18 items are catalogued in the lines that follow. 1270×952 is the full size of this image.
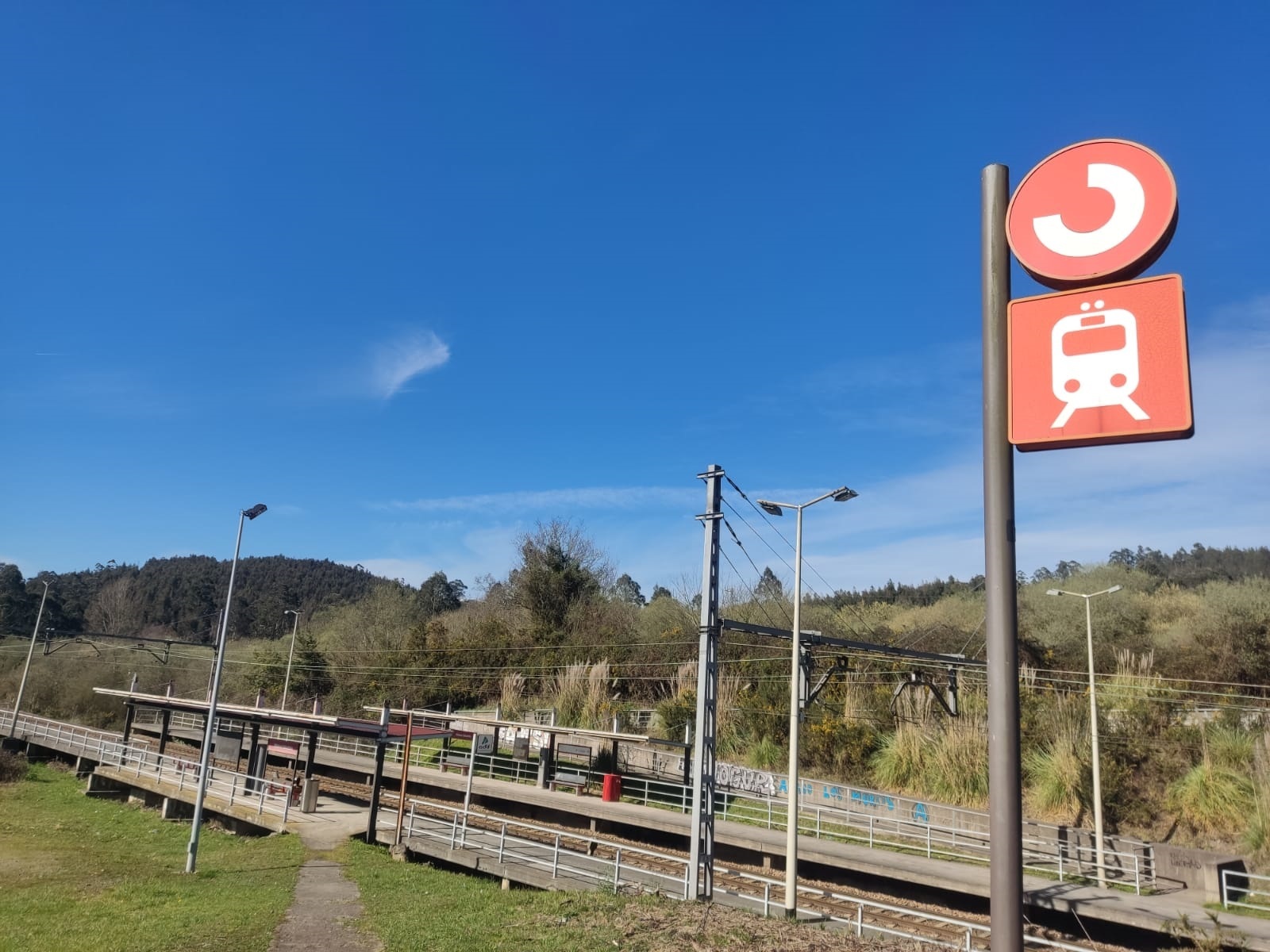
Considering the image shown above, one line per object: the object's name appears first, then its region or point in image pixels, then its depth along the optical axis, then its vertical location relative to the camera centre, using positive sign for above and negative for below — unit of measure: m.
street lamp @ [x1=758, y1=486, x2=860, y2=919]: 16.50 -0.89
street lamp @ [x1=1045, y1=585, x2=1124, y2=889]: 21.53 -3.25
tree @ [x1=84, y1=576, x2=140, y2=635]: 101.06 +0.81
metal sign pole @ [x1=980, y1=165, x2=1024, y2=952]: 3.26 +0.33
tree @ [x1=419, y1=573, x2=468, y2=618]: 86.00 +4.82
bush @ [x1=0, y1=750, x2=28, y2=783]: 35.12 -6.59
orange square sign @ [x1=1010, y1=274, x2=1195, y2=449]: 3.42 +1.31
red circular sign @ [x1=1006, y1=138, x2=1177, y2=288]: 3.62 +2.06
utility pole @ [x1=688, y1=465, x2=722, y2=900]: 14.98 -1.41
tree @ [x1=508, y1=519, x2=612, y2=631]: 59.44 +4.59
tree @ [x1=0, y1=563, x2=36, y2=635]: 85.75 +0.30
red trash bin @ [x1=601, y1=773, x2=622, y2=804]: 31.61 -5.24
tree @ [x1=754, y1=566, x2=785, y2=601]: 53.62 +4.41
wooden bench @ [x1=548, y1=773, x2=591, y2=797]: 33.25 -5.36
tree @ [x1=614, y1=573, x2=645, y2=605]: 69.88 +6.14
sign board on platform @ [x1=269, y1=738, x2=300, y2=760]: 30.49 -4.45
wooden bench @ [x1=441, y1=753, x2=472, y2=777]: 39.44 -5.82
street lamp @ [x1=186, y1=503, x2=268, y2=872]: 19.78 -2.83
